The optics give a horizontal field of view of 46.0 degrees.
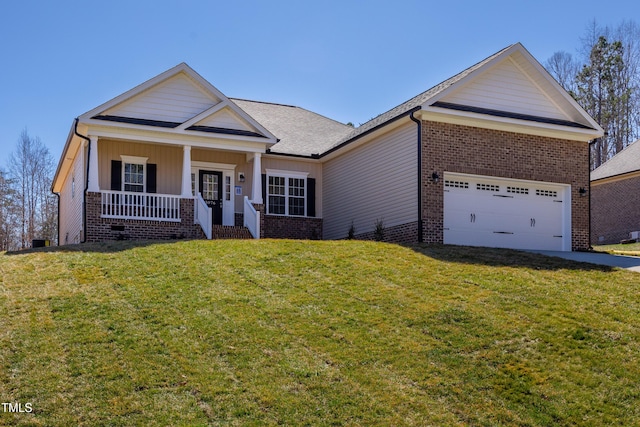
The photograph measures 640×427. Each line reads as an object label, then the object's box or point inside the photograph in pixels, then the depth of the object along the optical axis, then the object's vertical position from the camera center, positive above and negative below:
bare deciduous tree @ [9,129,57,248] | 42.12 +0.90
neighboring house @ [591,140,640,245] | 32.00 +1.11
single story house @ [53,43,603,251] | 19.88 +1.68
